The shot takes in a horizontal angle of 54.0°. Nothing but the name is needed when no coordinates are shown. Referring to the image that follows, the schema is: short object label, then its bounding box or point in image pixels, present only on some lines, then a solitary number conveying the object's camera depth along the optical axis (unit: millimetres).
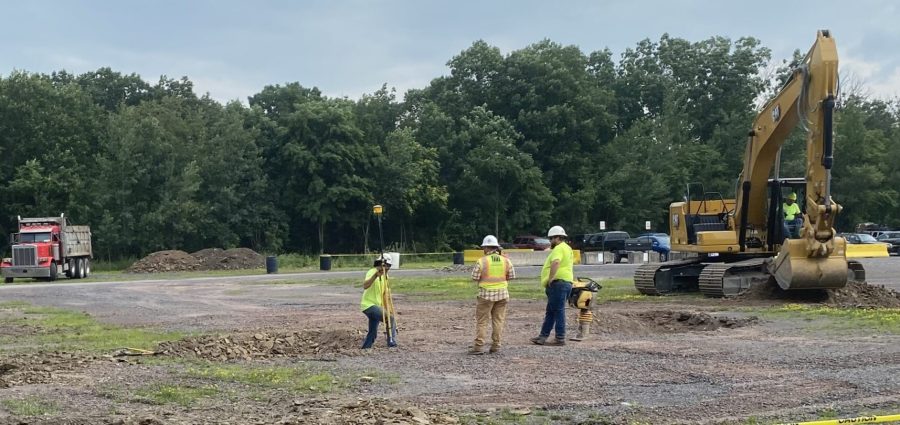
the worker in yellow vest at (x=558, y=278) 13414
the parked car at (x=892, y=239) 52594
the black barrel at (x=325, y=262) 46281
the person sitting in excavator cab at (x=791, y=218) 21719
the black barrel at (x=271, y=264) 44031
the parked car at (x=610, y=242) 55562
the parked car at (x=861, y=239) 50688
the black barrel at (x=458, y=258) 48250
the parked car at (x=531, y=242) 57688
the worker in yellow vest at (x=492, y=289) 12789
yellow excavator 18188
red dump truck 40438
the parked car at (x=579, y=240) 59231
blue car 51250
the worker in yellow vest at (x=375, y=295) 13602
